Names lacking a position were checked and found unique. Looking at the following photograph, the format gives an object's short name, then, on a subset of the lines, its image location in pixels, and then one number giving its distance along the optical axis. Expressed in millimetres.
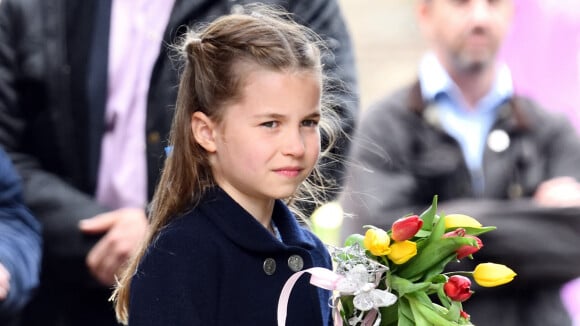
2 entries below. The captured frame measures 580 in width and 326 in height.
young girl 5078
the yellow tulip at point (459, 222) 5012
